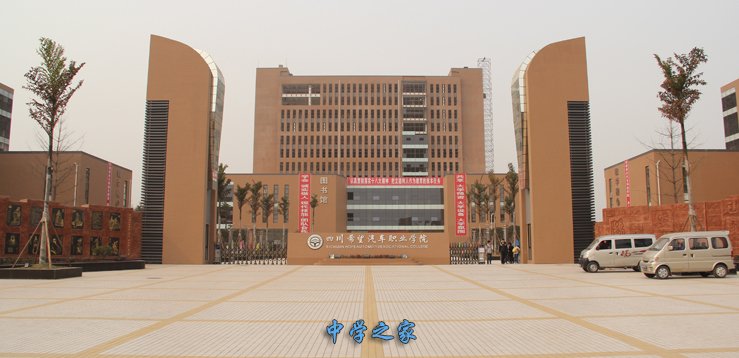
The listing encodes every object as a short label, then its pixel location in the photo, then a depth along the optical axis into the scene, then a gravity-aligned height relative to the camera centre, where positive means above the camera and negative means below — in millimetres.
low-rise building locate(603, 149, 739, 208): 54000 +5355
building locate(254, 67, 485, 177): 107375 +20179
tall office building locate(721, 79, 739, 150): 61906 +12915
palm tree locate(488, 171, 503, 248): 52250 +4439
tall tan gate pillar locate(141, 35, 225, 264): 29609 +4117
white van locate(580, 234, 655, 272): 22891 -813
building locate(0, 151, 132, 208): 51344 +5080
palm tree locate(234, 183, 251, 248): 48688 +3179
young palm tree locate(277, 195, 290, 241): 66588 +2912
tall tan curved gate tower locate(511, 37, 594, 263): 29141 +4095
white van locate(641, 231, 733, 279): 19031 -824
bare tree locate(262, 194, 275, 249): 59906 +2866
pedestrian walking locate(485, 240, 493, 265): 33281 -1287
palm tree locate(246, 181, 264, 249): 54812 +3522
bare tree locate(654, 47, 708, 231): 23234 +6031
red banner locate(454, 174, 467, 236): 40594 +2237
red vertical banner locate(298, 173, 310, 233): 45281 +2334
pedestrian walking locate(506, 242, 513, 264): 31781 -1353
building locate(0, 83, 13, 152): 57594 +12120
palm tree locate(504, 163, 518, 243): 45500 +3471
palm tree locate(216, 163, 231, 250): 39375 +3413
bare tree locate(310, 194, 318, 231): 68312 +2920
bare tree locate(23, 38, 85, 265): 20203 +5259
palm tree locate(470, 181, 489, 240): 53009 +3384
